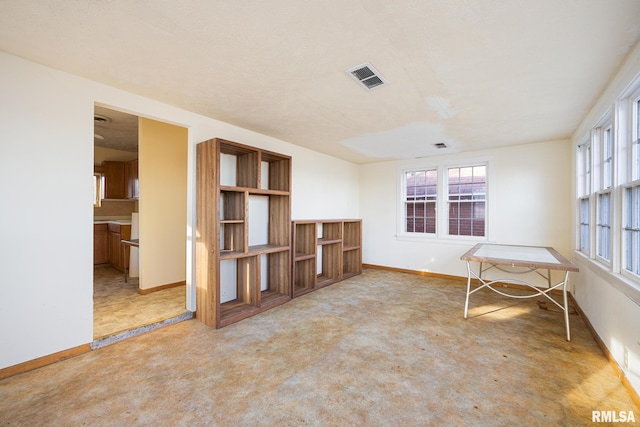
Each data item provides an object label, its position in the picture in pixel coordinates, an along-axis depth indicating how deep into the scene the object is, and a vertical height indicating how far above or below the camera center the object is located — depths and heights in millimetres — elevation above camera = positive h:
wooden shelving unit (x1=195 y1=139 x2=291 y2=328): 3051 -256
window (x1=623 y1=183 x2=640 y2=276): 2070 -115
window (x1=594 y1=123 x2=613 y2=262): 2744 +257
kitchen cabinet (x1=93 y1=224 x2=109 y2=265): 5617 -662
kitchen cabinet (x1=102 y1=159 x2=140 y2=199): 5953 +729
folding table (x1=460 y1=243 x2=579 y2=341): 2759 -508
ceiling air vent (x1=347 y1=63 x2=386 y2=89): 2248 +1207
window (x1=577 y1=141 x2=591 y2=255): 3418 +313
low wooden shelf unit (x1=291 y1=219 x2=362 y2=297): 4504 -712
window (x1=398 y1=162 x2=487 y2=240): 5133 +253
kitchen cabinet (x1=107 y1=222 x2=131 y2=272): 5145 -591
